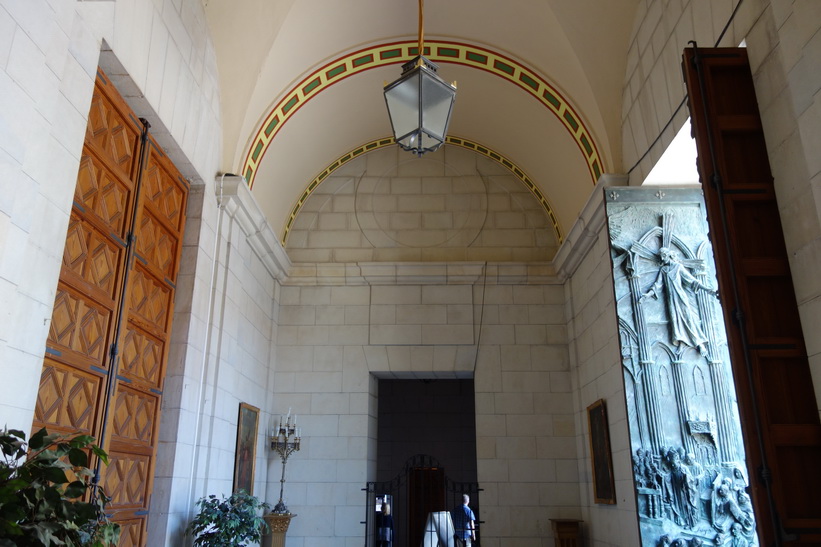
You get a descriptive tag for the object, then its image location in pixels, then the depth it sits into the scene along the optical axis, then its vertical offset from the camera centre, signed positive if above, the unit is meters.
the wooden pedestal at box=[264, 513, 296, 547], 8.31 -0.46
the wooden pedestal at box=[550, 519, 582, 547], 8.45 -0.54
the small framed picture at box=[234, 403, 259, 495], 7.71 +0.50
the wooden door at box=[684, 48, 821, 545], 3.77 +1.15
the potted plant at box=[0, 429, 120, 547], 2.32 -0.03
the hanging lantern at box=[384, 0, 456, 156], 5.29 +3.07
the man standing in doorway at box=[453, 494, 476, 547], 8.46 -0.42
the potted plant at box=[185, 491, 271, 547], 6.00 -0.30
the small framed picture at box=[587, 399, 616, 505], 7.60 +0.41
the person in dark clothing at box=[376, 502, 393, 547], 8.88 -0.52
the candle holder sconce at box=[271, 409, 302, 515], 8.98 +0.65
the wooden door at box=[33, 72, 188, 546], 4.64 +1.41
